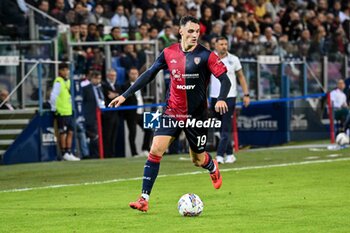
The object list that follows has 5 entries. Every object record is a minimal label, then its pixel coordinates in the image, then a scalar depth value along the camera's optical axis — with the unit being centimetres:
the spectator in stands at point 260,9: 3475
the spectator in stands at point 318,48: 3072
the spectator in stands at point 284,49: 2984
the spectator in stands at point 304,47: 3045
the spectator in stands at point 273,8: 3597
